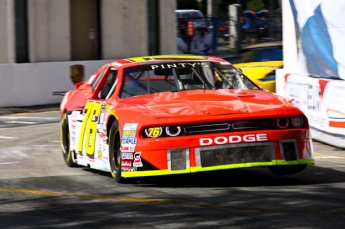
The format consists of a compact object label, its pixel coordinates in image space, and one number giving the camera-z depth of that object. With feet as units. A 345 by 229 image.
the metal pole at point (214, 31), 111.55
